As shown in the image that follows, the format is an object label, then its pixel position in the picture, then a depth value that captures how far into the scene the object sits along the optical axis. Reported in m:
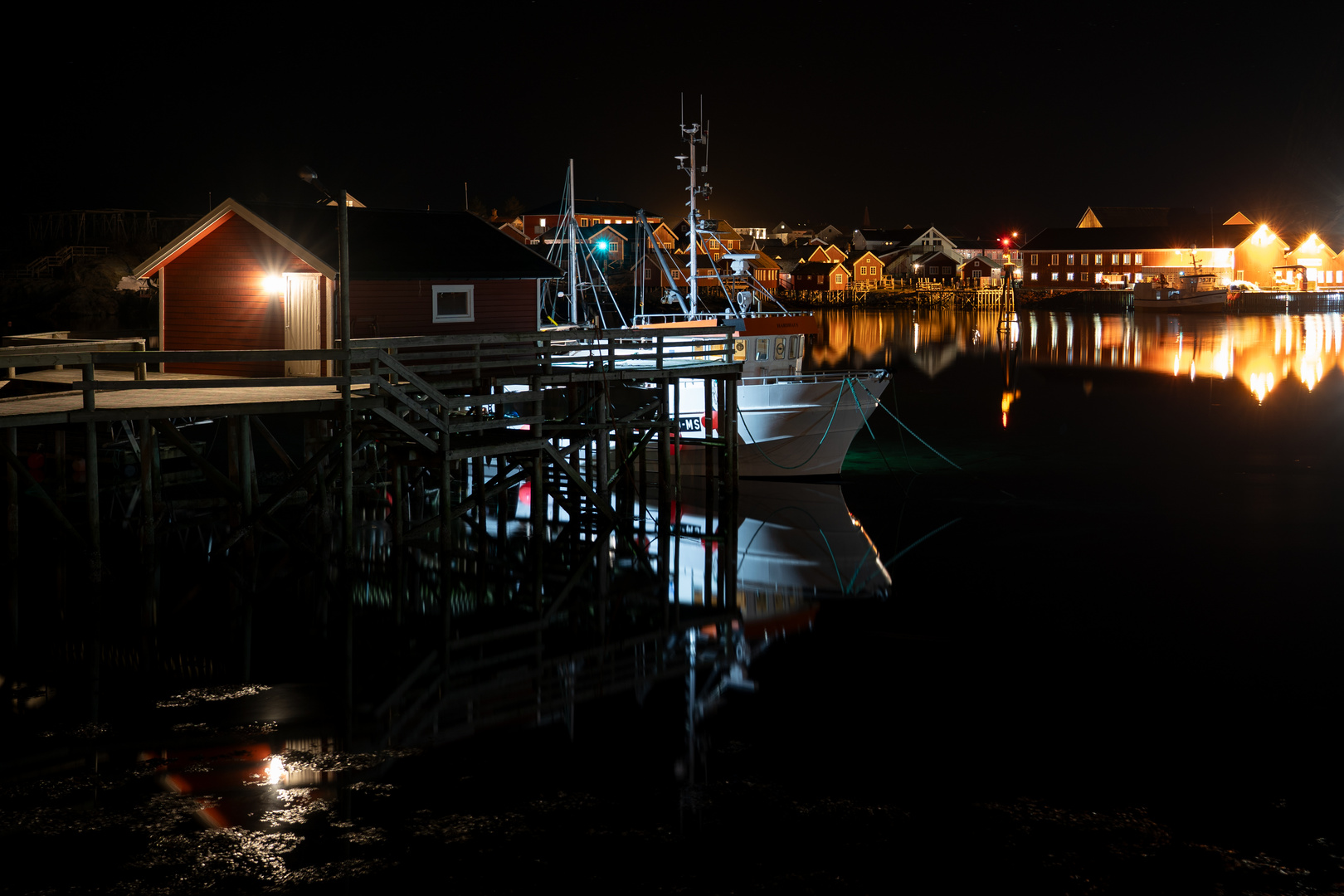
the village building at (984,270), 147.25
